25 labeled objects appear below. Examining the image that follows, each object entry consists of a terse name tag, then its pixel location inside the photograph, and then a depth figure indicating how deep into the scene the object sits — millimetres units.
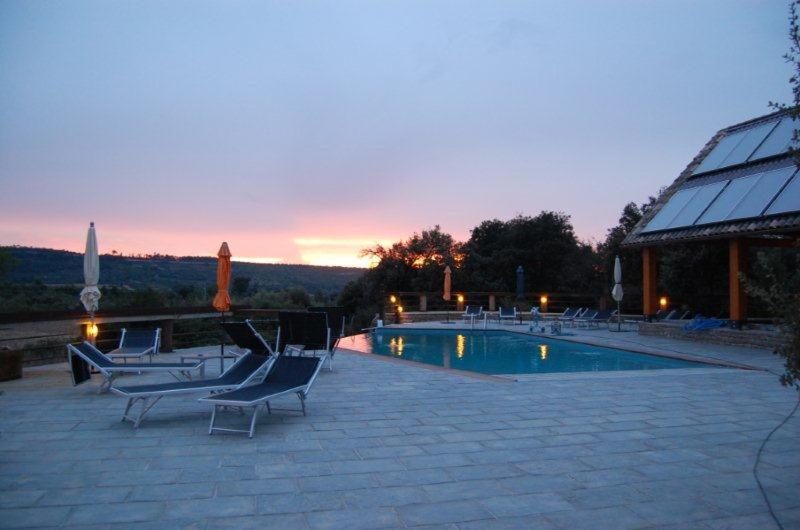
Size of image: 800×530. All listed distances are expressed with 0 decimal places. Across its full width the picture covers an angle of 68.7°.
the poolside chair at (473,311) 18816
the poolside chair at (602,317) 17172
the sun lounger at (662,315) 15609
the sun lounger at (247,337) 6355
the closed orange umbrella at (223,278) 9320
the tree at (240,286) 34344
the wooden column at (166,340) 11401
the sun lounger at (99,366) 6285
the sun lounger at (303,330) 8102
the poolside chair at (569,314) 18681
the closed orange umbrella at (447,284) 20297
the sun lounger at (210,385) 5078
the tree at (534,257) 27719
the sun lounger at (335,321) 9211
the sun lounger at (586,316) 17344
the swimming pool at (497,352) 11086
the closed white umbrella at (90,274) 8148
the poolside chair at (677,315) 16016
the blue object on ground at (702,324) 13250
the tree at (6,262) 22155
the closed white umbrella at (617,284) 15625
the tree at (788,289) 2787
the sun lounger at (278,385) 4821
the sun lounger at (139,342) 8203
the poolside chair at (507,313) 19125
